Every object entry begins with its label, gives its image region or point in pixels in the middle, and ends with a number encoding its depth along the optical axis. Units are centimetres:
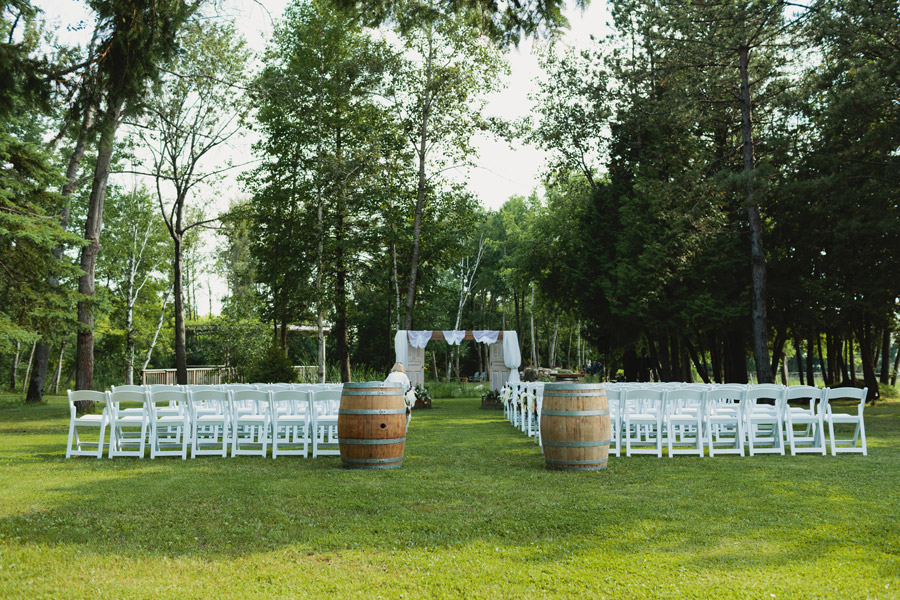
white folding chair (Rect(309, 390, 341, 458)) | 883
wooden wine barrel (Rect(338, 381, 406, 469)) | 773
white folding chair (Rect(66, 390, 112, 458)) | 862
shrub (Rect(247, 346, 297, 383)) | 2222
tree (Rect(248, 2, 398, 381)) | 2459
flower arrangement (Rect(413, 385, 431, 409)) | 2041
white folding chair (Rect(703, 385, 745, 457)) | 890
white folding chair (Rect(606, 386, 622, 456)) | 877
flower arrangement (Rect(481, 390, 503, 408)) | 2027
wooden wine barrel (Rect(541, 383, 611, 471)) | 750
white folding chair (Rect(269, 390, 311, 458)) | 878
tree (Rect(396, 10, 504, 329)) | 2545
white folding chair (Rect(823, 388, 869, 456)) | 827
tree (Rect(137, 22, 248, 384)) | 2147
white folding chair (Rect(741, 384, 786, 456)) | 880
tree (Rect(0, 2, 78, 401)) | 1315
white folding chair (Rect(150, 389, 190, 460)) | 880
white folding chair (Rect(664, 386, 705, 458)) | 866
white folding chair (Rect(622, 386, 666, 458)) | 862
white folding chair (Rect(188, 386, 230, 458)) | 883
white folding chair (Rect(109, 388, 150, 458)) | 872
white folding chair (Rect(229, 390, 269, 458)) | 873
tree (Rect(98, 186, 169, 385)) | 3284
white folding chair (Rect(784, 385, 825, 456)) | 870
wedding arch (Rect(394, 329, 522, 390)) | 2253
